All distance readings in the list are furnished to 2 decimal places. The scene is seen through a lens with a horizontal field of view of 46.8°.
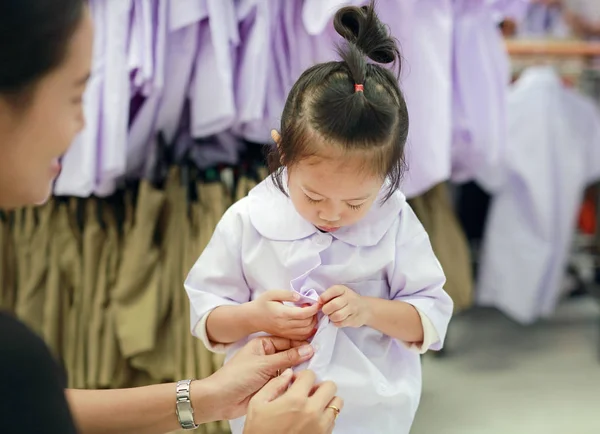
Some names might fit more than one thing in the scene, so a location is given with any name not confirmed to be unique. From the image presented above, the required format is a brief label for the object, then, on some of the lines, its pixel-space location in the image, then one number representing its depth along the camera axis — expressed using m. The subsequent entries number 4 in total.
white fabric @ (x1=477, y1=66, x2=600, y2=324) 2.01
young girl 0.74
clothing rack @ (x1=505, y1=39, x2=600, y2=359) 2.20
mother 0.49
